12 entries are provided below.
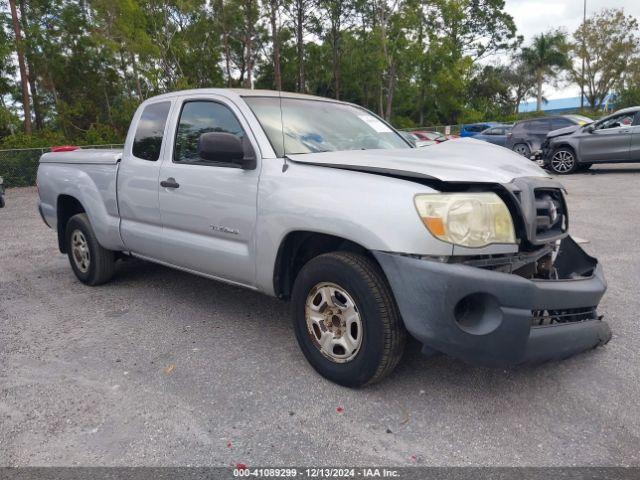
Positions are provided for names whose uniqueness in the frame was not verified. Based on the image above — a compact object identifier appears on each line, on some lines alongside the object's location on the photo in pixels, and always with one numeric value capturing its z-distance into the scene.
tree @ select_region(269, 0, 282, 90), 35.50
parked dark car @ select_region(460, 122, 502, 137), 30.00
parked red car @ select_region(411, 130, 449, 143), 24.89
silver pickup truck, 2.63
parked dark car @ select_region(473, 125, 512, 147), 21.98
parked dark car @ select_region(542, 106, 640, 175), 13.35
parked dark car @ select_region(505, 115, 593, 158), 18.23
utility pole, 49.19
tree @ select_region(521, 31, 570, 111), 50.80
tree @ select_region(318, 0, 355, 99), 42.94
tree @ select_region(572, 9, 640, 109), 47.22
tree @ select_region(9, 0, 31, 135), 21.79
